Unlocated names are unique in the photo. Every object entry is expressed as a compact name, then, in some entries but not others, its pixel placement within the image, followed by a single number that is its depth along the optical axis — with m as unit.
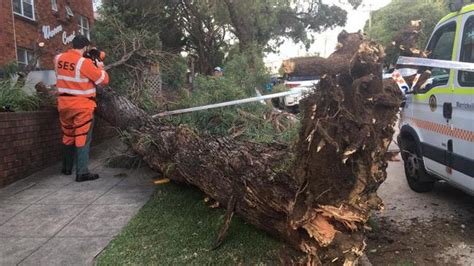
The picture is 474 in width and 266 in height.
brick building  13.20
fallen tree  2.76
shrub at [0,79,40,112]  6.41
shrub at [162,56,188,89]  8.81
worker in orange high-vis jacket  6.25
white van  4.44
